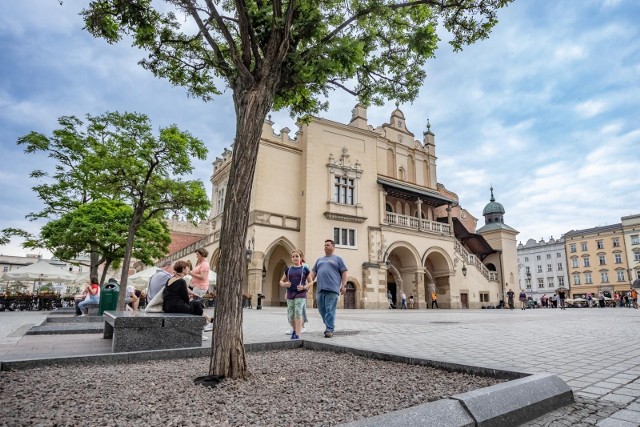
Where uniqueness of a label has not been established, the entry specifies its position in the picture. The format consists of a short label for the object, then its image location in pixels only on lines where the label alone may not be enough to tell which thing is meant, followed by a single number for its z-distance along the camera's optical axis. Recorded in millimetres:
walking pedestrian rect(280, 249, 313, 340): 6902
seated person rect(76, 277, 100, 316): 13219
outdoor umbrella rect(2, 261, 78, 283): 20422
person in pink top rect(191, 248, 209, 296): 8356
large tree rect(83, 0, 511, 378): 3791
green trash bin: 11797
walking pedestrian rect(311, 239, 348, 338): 7273
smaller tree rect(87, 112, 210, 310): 14945
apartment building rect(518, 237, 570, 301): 79500
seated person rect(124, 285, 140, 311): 13684
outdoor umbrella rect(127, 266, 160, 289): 21406
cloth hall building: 25734
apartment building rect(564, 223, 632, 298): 67875
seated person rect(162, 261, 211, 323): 6164
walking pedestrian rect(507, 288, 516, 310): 32512
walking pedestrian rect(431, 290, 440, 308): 30578
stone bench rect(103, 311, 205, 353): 4922
